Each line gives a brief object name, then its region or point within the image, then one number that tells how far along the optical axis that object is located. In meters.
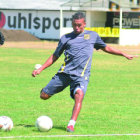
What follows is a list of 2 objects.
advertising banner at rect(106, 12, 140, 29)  54.03
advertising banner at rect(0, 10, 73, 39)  57.34
